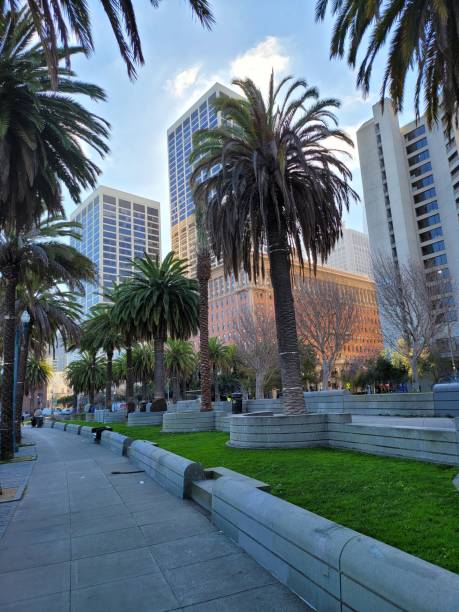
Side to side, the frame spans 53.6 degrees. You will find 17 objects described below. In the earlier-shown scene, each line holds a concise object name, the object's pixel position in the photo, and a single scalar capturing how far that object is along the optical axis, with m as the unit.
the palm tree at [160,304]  29.62
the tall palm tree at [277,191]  13.29
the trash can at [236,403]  23.25
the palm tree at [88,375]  64.62
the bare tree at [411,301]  33.66
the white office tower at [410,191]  82.75
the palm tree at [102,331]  41.12
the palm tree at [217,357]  68.12
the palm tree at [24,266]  16.34
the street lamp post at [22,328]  21.75
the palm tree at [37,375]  62.51
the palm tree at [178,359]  65.25
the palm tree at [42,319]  22.87
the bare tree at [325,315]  36.12
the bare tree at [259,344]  48.91
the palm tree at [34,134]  10.41
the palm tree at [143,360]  66.12
